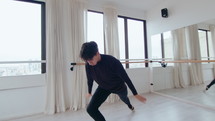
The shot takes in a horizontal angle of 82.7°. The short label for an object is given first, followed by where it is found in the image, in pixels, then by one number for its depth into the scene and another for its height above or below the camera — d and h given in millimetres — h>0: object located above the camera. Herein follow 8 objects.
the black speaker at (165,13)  3393 +1406
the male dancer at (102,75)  1274 -128
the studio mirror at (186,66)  2771 -88
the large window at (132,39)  3691 +791
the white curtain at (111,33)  3174 +828
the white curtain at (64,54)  2539 +256
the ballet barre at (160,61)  3501 +60
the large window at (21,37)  2381 +613
